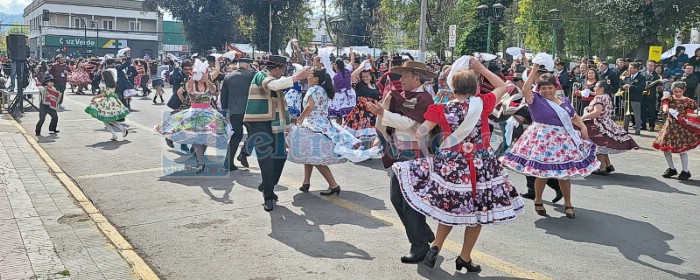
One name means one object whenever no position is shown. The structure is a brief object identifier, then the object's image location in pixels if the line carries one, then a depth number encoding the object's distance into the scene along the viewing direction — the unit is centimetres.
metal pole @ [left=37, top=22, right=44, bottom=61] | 8649
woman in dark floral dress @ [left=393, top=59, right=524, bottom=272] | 518
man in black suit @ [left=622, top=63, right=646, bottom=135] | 1617
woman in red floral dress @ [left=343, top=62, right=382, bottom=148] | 1122
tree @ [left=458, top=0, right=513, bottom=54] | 3822
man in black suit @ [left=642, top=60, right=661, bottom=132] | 1686
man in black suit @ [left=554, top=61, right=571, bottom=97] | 1767
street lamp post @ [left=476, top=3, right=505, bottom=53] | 2412
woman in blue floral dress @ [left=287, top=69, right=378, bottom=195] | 833
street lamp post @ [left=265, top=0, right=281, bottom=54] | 4680
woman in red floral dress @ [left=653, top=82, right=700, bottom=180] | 1009
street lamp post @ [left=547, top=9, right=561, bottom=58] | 3121
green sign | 8675
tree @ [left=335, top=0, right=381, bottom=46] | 6706
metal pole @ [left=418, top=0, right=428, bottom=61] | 2323
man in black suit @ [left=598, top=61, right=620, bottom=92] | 1709
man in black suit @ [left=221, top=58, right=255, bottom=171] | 965
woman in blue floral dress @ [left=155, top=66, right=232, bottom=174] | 1004
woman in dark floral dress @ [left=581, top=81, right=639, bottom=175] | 1027
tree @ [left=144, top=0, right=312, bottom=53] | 5156
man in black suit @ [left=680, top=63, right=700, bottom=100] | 1664
